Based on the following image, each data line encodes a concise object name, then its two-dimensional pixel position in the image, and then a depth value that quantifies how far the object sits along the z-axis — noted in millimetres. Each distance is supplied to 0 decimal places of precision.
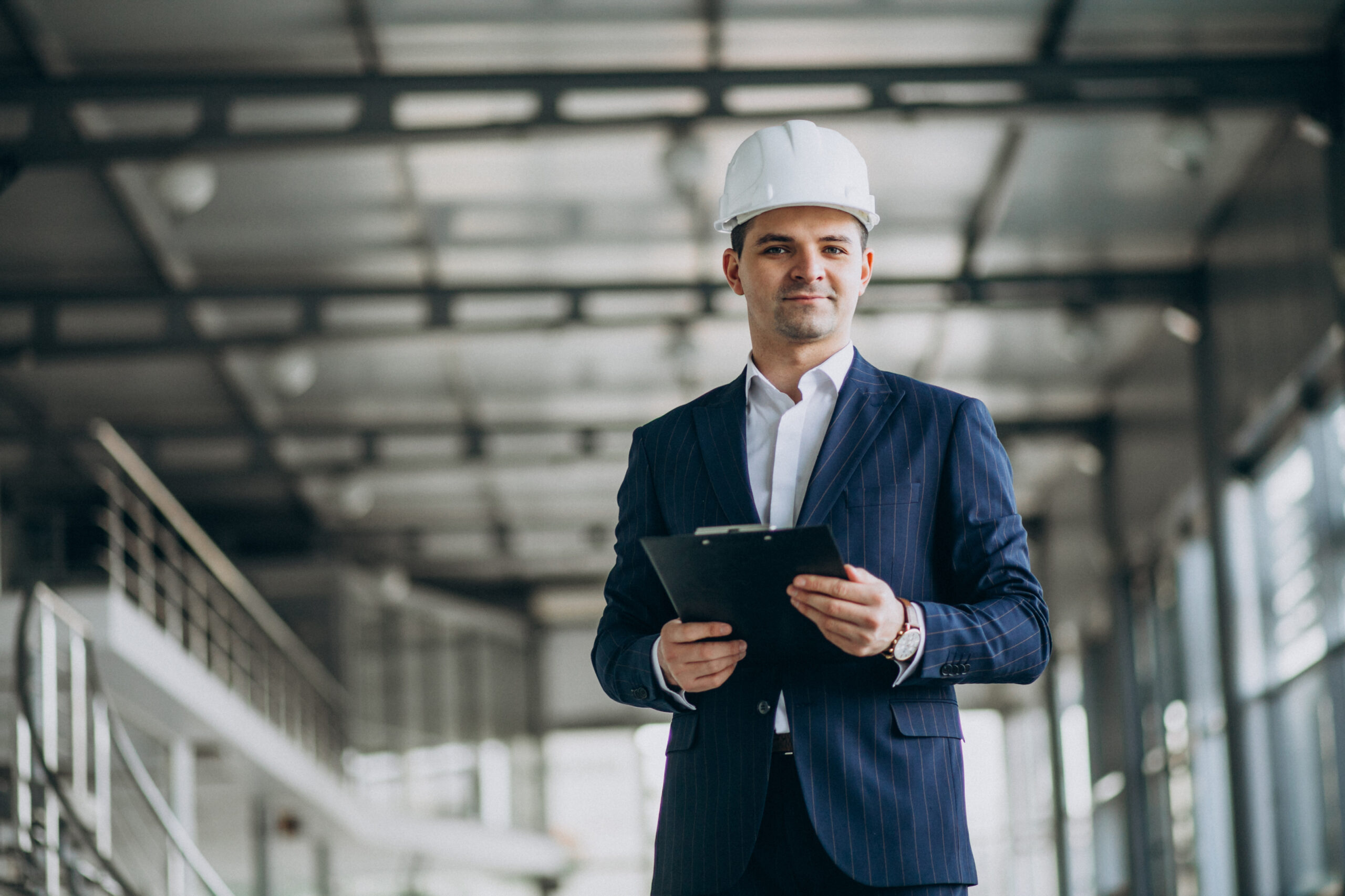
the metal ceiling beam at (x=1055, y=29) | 8641
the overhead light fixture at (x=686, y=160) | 8938
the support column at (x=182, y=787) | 11234
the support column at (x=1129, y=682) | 13711
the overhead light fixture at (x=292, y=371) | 12477
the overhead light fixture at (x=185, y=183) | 9227
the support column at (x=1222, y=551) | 10758
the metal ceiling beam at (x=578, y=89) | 8656
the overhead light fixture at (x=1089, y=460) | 14711
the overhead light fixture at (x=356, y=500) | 16484
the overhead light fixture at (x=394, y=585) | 19750
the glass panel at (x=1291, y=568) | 9914
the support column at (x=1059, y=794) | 16359
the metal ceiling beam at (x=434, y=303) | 11203
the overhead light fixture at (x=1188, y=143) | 9016
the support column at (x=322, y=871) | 19078
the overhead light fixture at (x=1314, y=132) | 8766
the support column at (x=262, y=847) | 15602
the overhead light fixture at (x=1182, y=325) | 11680
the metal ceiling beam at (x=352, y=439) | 14086
